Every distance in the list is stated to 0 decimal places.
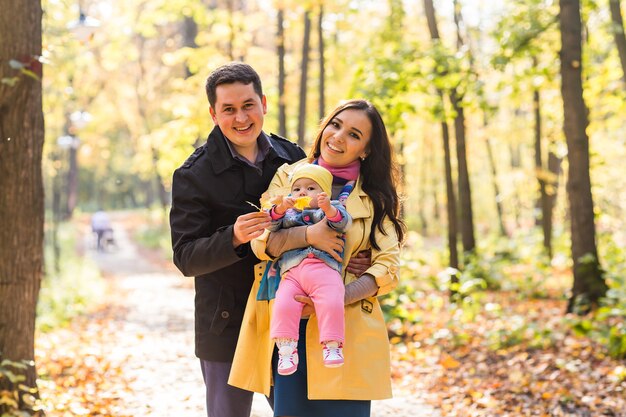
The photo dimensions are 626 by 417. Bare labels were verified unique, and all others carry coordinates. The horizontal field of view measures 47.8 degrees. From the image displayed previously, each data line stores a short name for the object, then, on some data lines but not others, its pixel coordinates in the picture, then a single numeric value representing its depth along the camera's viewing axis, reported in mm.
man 3047
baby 2637
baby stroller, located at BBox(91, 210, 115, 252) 28906
